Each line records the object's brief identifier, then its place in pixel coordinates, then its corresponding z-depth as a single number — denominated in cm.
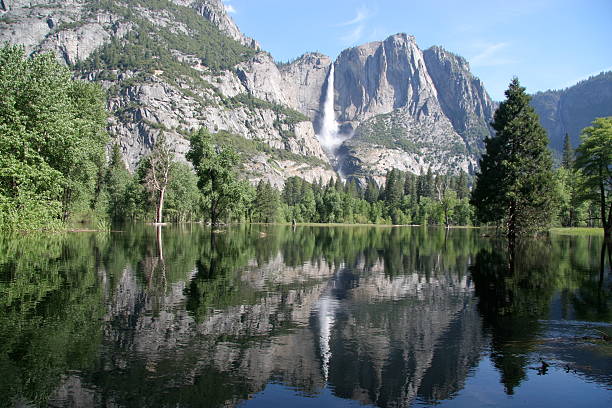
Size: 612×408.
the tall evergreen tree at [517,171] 4800
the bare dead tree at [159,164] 8162
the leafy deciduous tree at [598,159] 5672
